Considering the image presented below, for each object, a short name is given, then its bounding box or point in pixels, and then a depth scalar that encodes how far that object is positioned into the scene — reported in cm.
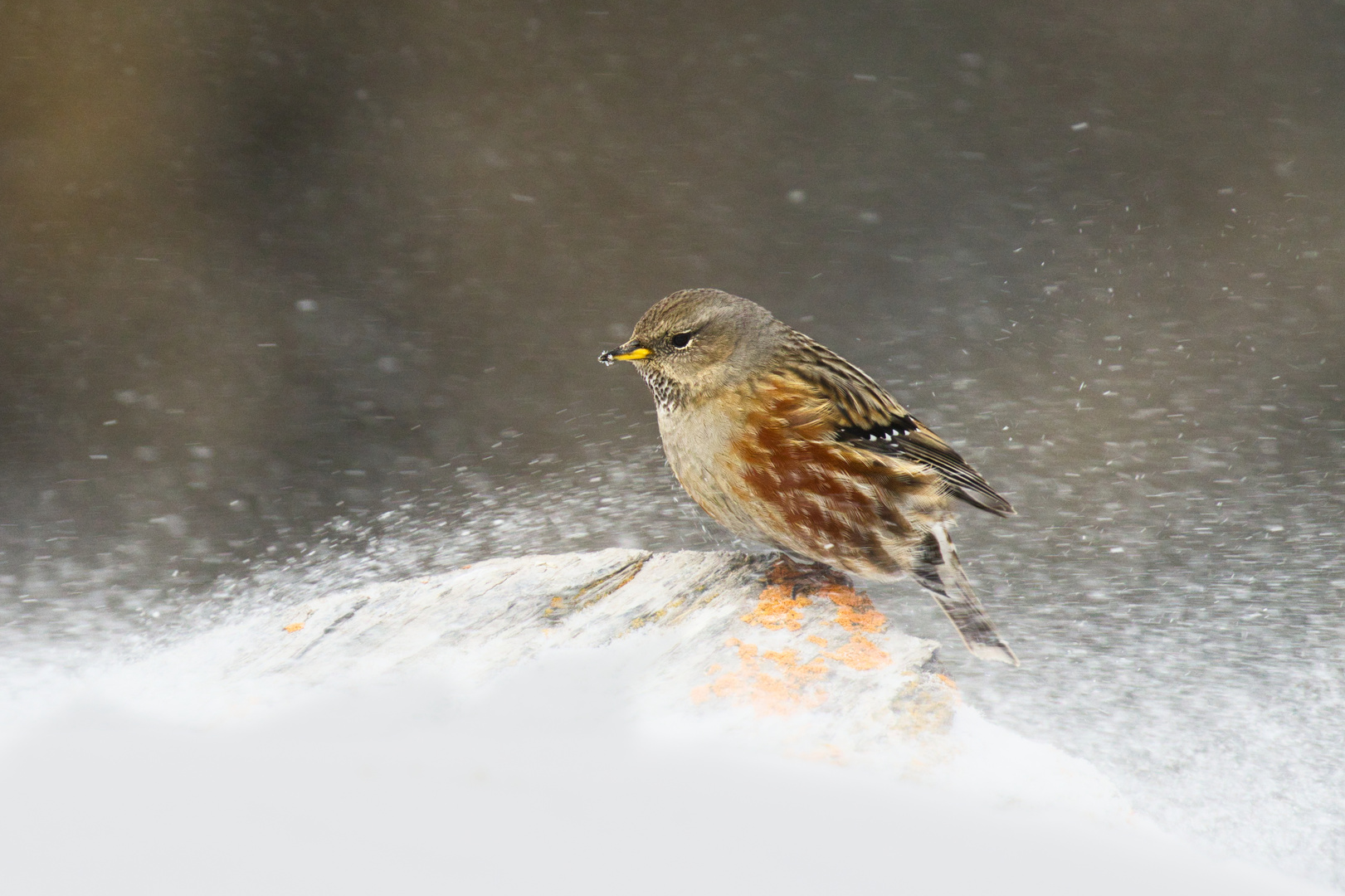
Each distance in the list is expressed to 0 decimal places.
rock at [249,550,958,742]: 699
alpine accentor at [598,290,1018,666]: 771
